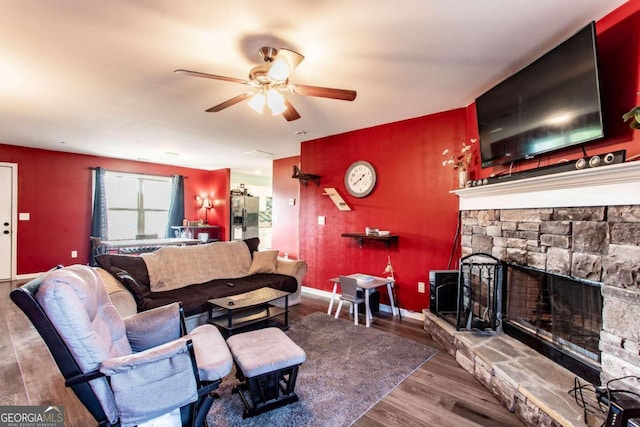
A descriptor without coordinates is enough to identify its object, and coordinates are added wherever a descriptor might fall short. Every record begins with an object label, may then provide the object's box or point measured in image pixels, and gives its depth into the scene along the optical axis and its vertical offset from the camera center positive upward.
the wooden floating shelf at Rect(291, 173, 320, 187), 4.57 +0.80
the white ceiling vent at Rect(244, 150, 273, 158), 5.73 +1.50
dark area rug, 1.87 -1.14
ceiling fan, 1.88 +1.05
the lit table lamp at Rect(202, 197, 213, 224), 7.98 +0.68
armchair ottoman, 1.83 -0.84
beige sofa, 2.85 -0.51
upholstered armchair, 1.30 -0.61
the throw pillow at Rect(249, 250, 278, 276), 4.11 -0.44
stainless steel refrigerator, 7.79 +0.39
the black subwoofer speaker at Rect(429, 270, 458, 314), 3.02 -0.64
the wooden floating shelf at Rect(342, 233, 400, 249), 3.74 -0.13
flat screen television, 1.80 +0.84
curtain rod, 6.23 +1.39
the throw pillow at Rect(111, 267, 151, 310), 2.81 -0.49
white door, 5.27 +0.30
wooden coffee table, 2.80 -0.85
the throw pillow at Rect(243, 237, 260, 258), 4.41 -0.20
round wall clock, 4.06 +0.69
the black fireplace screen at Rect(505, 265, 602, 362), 1.93 -0.62
